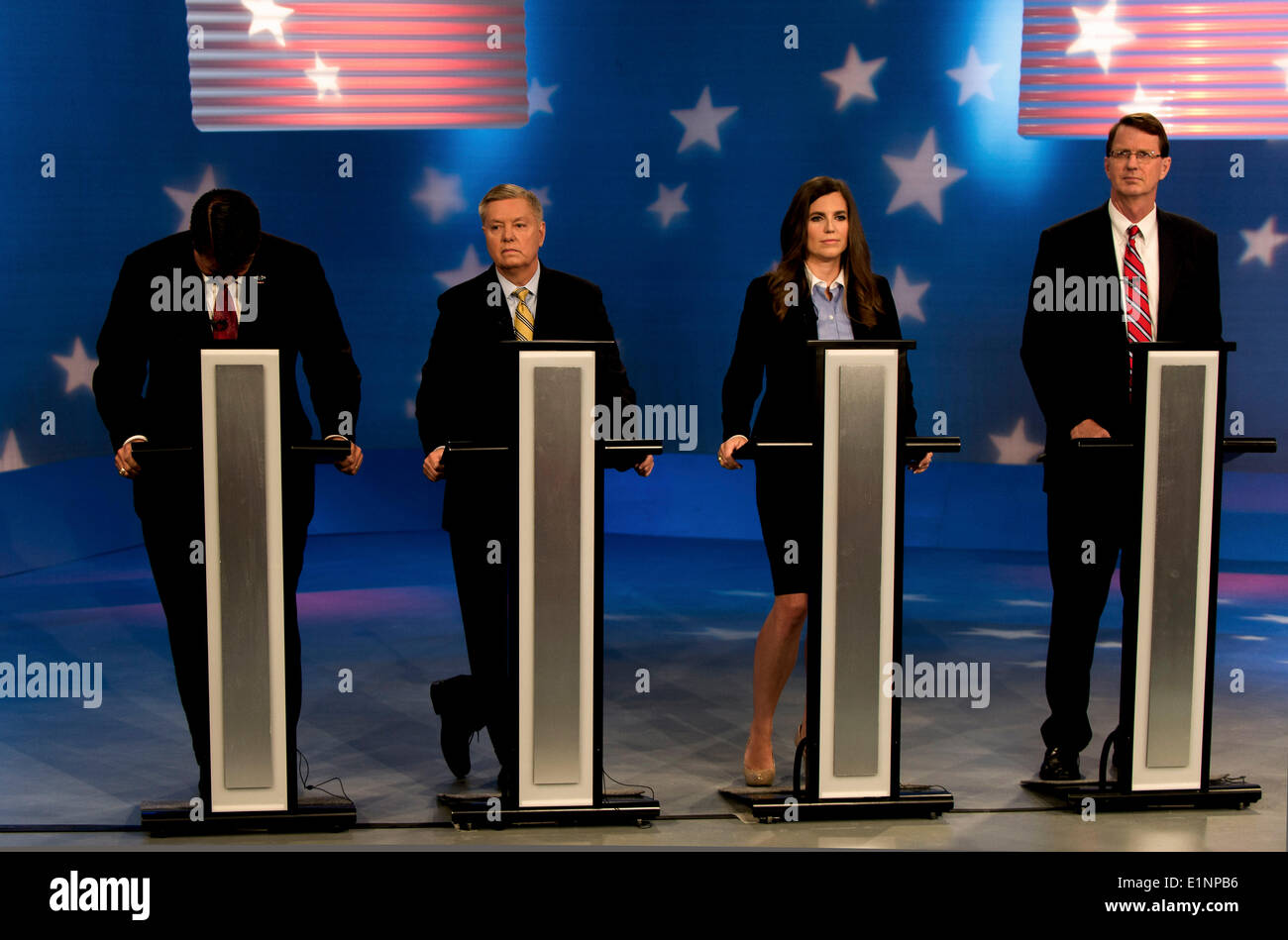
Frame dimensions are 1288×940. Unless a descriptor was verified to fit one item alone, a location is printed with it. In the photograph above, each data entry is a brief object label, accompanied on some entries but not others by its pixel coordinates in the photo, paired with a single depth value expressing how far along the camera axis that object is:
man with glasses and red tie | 7.36
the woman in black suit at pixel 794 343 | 7.15
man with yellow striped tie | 7.15
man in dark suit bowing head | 6.80
